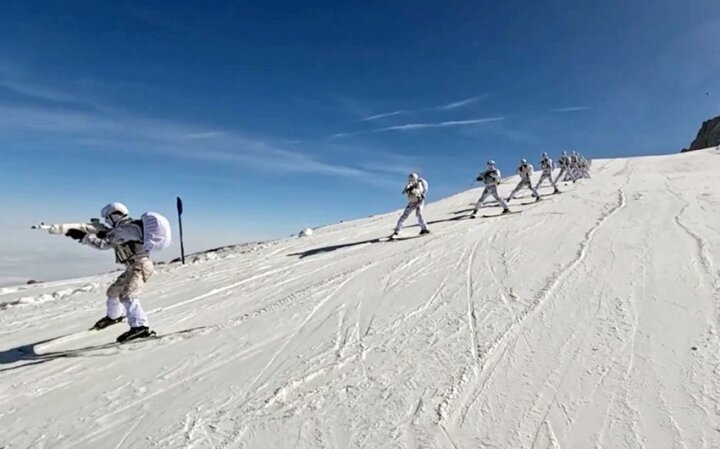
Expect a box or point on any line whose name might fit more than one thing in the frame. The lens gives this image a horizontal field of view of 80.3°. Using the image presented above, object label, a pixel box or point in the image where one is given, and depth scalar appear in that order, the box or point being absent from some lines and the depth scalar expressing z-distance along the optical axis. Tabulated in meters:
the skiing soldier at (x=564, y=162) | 29.59
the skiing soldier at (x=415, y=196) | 14.09
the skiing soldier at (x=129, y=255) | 6.12
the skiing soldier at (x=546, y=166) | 22.05
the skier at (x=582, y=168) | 30.94
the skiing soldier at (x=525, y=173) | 19.27
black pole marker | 14.75
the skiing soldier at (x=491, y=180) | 16.56
